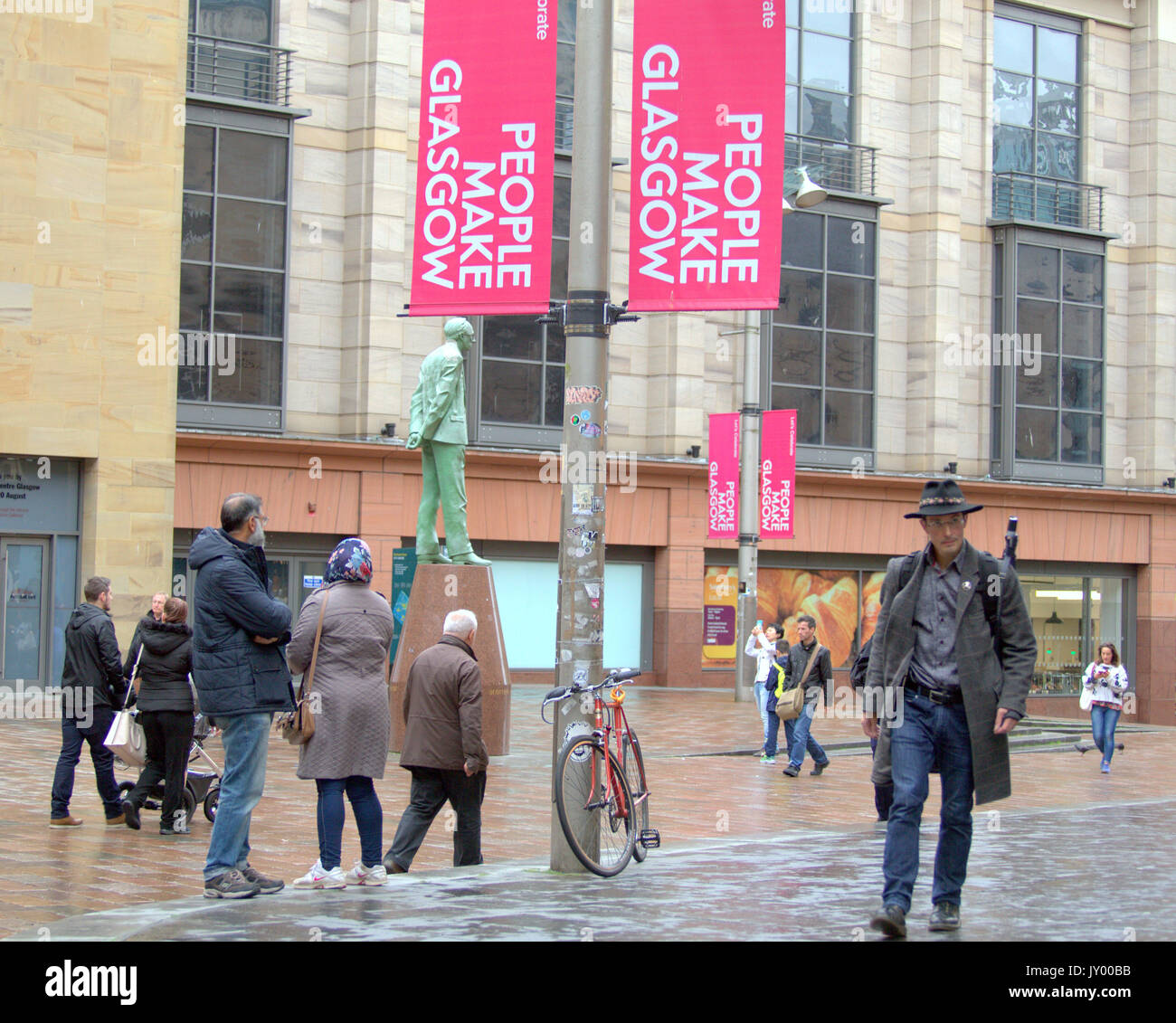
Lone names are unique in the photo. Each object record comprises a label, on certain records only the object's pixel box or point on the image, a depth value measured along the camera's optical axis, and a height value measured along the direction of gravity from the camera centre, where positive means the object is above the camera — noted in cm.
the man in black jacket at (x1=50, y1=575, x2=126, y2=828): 1161 -123
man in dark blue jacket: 782 -69
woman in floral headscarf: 813 -88
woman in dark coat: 1140 -126
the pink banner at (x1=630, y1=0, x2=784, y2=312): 913 +229
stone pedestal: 1609 -78
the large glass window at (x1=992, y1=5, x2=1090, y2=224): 3753 +1053
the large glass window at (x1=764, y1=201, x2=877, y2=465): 3434 +480
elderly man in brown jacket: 917 -119
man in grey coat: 700 -59
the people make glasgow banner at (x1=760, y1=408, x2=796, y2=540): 2902 +133
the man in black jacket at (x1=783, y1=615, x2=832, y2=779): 1672 -146
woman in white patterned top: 1869 -168
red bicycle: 884 -144
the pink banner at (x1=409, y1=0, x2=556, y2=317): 967 +240
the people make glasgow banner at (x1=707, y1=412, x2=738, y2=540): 2925 +126
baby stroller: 1164 -192
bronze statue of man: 1702 +111
